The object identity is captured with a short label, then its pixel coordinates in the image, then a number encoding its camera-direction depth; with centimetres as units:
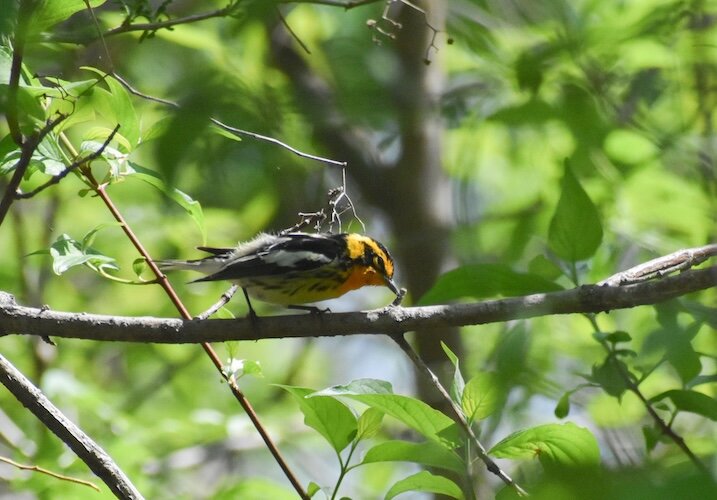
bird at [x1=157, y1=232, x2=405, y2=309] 796
